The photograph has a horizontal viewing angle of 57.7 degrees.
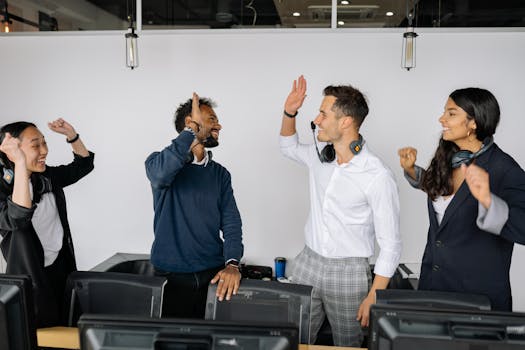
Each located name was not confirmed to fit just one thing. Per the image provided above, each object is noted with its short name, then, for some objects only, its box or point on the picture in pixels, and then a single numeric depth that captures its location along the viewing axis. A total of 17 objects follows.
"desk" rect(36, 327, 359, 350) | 1.87
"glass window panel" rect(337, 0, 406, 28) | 3.84
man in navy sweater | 2.37
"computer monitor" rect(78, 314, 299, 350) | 1.10
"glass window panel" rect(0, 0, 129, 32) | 4.10
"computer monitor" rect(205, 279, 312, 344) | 1.80
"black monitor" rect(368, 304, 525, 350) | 1.12
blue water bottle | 3.90
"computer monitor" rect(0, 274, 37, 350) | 1.31
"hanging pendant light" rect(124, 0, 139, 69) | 3.30
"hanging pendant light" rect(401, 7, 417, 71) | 3.14
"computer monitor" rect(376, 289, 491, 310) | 1.66
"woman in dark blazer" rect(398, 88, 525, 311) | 2.00
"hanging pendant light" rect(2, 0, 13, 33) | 4.20
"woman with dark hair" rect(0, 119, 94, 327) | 1.97
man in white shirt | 2.16
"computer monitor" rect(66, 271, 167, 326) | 1.92
